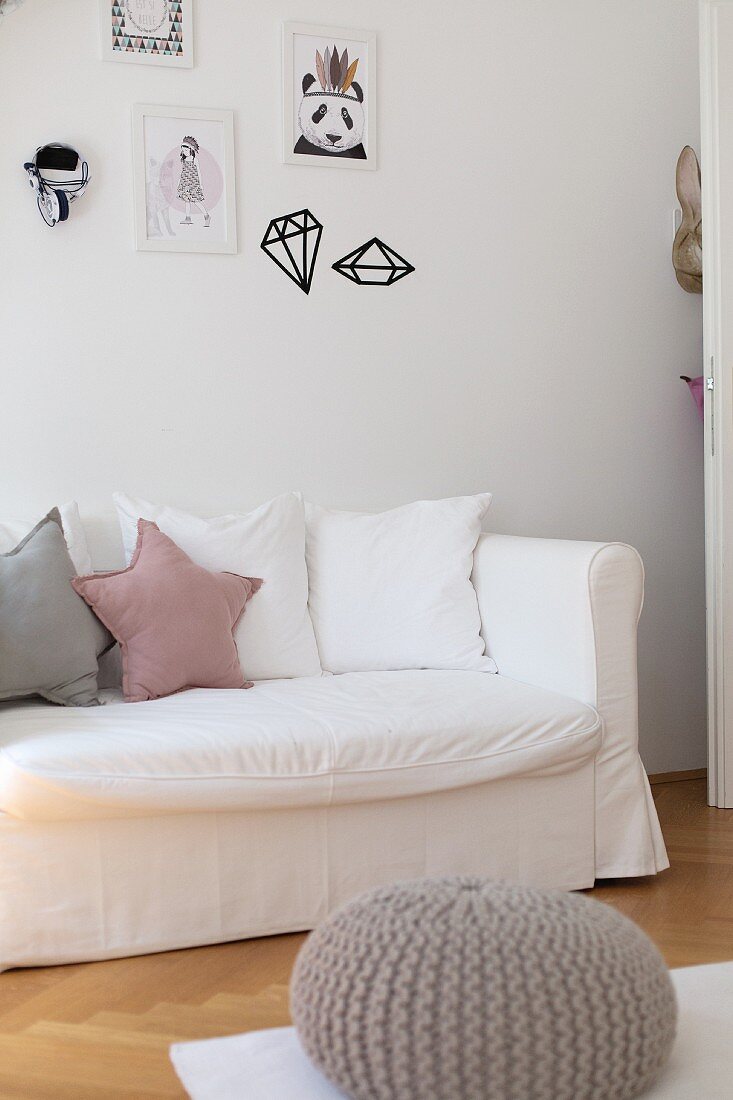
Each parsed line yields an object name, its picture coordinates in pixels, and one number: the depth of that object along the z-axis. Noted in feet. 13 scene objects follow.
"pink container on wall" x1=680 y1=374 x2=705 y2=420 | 11.34
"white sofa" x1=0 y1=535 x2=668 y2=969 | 6.67
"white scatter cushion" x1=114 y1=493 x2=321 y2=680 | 9.07
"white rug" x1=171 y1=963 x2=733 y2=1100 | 4.87
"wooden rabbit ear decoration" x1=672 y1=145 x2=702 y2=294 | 11.23
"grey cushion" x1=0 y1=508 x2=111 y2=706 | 7.66
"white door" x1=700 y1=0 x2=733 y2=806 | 10.12
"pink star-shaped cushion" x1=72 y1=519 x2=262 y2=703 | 8.21
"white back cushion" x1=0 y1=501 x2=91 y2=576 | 8.65
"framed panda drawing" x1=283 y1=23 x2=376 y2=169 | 10.24
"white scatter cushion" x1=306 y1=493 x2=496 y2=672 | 9.31
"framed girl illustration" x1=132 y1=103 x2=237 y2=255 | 9.82
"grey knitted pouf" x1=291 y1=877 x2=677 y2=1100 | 4.24
